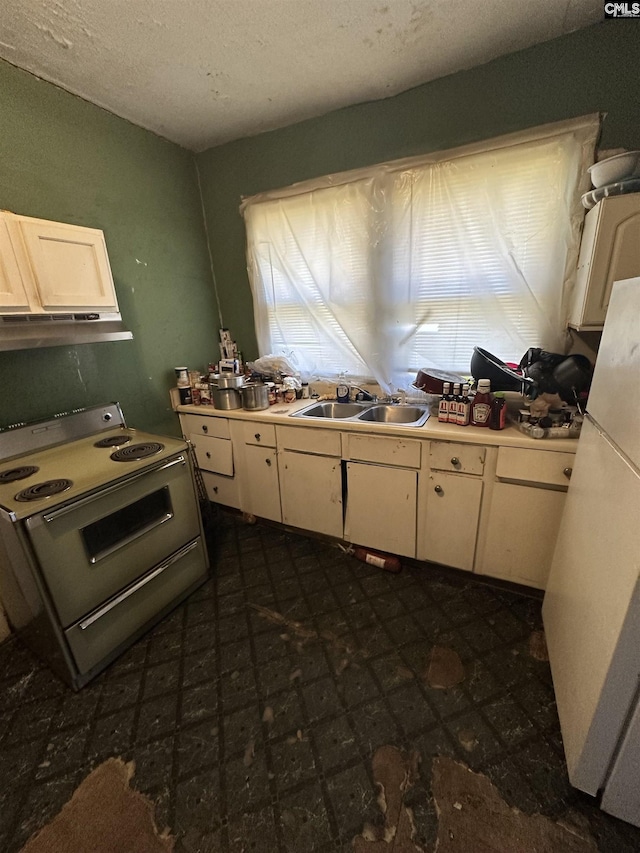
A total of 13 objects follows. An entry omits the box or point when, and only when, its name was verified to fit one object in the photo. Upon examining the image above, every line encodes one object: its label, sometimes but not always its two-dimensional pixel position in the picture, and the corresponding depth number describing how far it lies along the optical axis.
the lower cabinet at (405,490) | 1.53
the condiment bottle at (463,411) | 1.67
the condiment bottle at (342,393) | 2.24
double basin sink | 2.12
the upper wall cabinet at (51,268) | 1.31
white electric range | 1.23
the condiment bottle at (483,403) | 1.62
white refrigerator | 0.85
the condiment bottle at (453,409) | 1.71
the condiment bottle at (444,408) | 1.75
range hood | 1.33
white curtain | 1.67
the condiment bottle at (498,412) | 1.58
